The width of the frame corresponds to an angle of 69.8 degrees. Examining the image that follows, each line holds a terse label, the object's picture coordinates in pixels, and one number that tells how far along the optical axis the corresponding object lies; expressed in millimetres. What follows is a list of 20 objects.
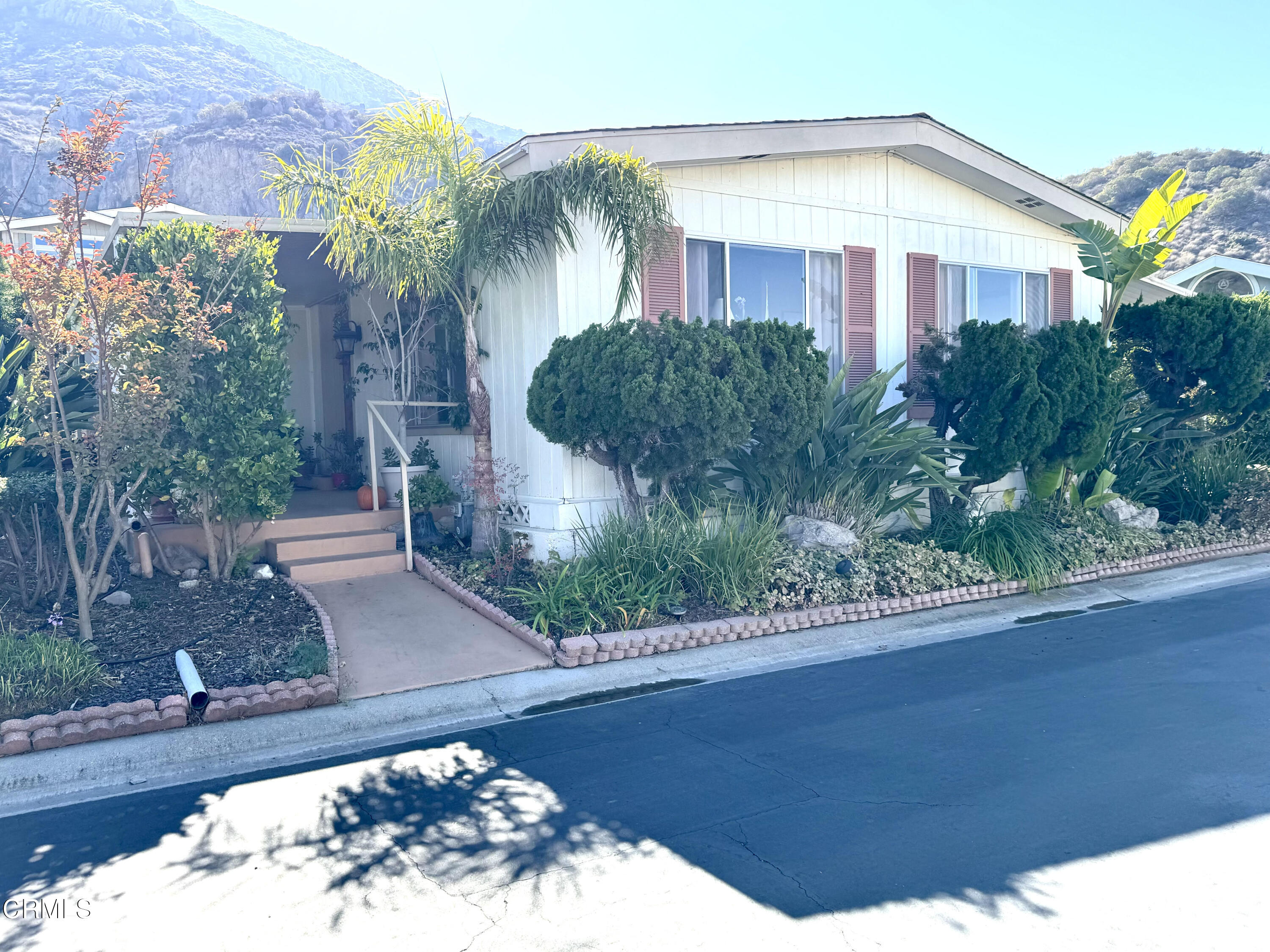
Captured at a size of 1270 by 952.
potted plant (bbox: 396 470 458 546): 10180
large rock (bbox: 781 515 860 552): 9148
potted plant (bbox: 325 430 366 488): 13320
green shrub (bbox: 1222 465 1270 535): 12086
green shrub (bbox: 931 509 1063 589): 9703
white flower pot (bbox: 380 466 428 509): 10484
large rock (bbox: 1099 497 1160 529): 11391
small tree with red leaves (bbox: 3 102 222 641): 6250
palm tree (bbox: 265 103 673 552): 8430
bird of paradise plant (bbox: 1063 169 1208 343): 11219
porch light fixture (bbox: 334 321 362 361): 13039
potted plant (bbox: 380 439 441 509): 10586
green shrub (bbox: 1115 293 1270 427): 11602
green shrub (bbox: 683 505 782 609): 8156
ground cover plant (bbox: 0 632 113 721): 5664
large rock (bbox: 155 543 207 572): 8781
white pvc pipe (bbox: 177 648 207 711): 5652
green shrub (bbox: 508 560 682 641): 7539
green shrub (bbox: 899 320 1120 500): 9891
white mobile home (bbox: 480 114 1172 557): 9227
